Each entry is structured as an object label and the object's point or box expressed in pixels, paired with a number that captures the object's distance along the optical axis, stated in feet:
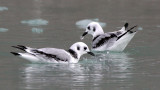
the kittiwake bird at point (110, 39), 56.80
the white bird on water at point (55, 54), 47.83
